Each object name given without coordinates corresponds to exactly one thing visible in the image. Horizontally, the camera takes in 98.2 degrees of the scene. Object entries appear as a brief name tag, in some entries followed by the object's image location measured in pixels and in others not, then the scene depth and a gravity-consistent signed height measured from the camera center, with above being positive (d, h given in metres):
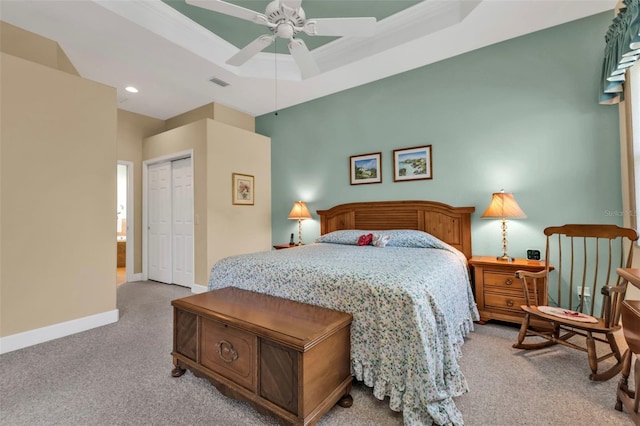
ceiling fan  2.01 +1.52
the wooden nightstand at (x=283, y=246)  4.34 -0.47
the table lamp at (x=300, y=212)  4.28 +0.06
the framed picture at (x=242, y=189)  4.45 +0.46
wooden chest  1.35 -0.75
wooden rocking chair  1.83 -0.68
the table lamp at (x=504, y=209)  2.72 +0.04
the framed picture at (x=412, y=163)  3.52 +0.67
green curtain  1.96 +1.25
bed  1.42 -0.54
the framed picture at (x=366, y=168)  3.89 +0.68
